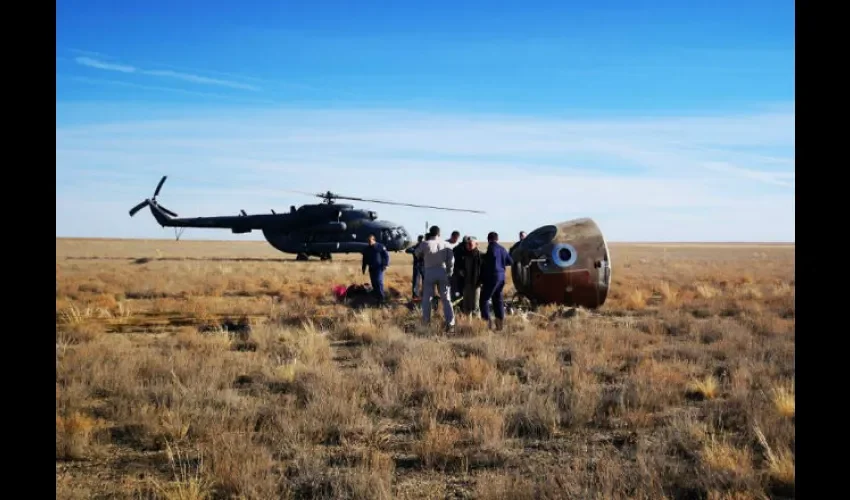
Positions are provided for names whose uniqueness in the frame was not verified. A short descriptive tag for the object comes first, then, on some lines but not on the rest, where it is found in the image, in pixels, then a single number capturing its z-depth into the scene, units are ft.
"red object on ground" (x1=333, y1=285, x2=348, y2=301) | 63.57
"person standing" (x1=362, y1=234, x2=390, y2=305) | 52.95
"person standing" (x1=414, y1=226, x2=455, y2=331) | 41.53
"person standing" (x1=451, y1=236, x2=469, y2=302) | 46.73
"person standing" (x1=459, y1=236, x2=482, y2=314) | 43.96
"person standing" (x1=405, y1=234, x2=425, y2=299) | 54.85
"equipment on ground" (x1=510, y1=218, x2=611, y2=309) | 49.34
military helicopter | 125.49
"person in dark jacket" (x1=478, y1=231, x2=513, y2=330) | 41.83
